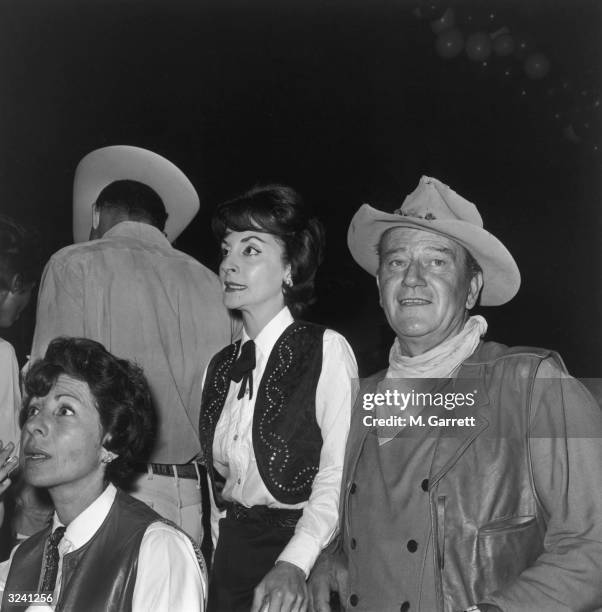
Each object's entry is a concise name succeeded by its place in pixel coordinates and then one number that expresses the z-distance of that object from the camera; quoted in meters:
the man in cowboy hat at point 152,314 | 2.36
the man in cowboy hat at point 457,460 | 1.71
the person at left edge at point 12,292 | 2.25
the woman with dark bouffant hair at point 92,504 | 1.68
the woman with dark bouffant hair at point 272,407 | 2.01
